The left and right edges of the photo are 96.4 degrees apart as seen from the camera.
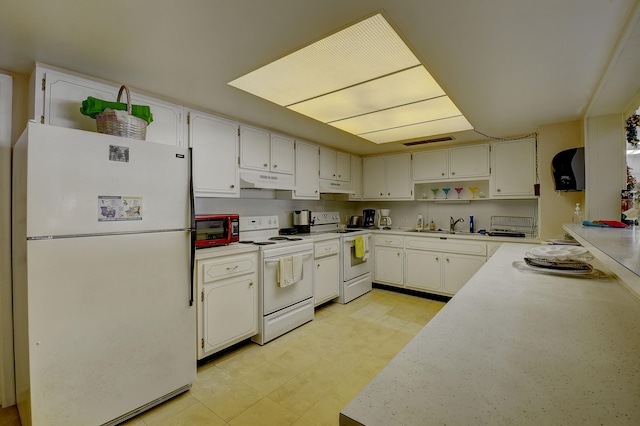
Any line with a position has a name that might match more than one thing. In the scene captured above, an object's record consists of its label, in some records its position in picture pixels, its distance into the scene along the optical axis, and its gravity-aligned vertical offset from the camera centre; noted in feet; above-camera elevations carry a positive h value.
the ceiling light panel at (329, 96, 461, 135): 8.23 +3.05
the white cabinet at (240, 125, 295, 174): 9.73 +2.26
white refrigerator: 4.76 -1.17
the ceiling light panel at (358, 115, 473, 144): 9.73 +3.05
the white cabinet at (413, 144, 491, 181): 12.51 +2.26
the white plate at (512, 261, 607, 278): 5.11 -1.12
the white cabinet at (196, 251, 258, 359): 7.42 -2.43
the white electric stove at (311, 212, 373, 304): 12.59 -2.12
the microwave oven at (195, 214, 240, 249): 8.11 -0.50
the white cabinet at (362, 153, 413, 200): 14.51 +1.87
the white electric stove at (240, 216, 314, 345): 8.94 -2.31
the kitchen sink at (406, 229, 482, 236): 12.87 -0.94
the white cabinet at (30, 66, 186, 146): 5.81 +2.57
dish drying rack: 12.05 -0.62
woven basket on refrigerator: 5.74 +1.85
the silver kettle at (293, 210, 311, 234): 12.46 -0.40
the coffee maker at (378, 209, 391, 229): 15.38 -0.37
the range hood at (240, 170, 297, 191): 9.62 +1.17
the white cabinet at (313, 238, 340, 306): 11.27 -2.40
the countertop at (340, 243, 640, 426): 1.81 -1.27
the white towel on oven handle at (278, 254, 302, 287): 9.32 -1.91
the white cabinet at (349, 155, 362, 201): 15.25 +1.88
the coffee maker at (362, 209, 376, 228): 15.46 -0.30
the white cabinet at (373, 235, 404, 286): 13.73 -2.33
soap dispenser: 9.03 -0.12
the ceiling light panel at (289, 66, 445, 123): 6.65 +3.07
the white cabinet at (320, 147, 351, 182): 13.20 +2.33
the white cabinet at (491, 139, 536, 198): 11.41 +1.77
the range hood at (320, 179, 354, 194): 13.12 +1.25
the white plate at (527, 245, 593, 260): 5.60 -0.85
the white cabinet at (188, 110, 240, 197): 8.39 +1.82
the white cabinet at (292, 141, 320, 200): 11.76 +1.76
